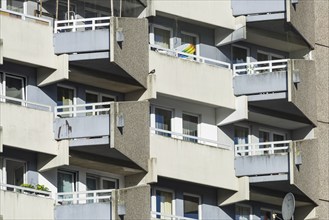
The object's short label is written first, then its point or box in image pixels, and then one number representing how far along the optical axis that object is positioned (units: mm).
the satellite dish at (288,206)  71375
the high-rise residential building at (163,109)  69750
